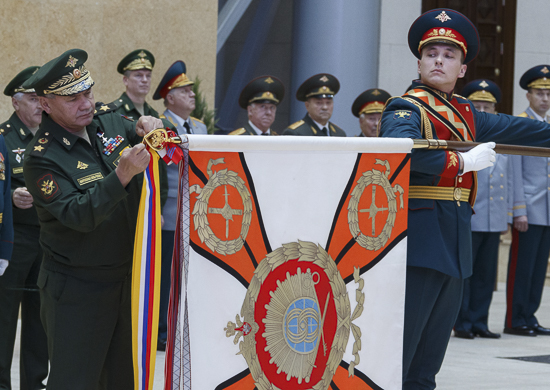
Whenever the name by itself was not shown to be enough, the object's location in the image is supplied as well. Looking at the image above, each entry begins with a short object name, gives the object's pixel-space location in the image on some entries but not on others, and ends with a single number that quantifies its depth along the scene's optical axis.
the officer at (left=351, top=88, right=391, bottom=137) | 15.25
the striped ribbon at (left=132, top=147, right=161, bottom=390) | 5.80
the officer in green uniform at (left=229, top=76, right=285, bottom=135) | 13.44
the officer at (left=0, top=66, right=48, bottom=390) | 8.99
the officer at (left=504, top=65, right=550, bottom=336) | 13.87
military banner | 5.74
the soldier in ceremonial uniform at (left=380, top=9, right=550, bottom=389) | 6.94
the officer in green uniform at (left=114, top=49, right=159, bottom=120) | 12.07
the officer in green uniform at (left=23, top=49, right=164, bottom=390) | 6.17
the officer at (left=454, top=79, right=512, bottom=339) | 13.36
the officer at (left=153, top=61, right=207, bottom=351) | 11.71
